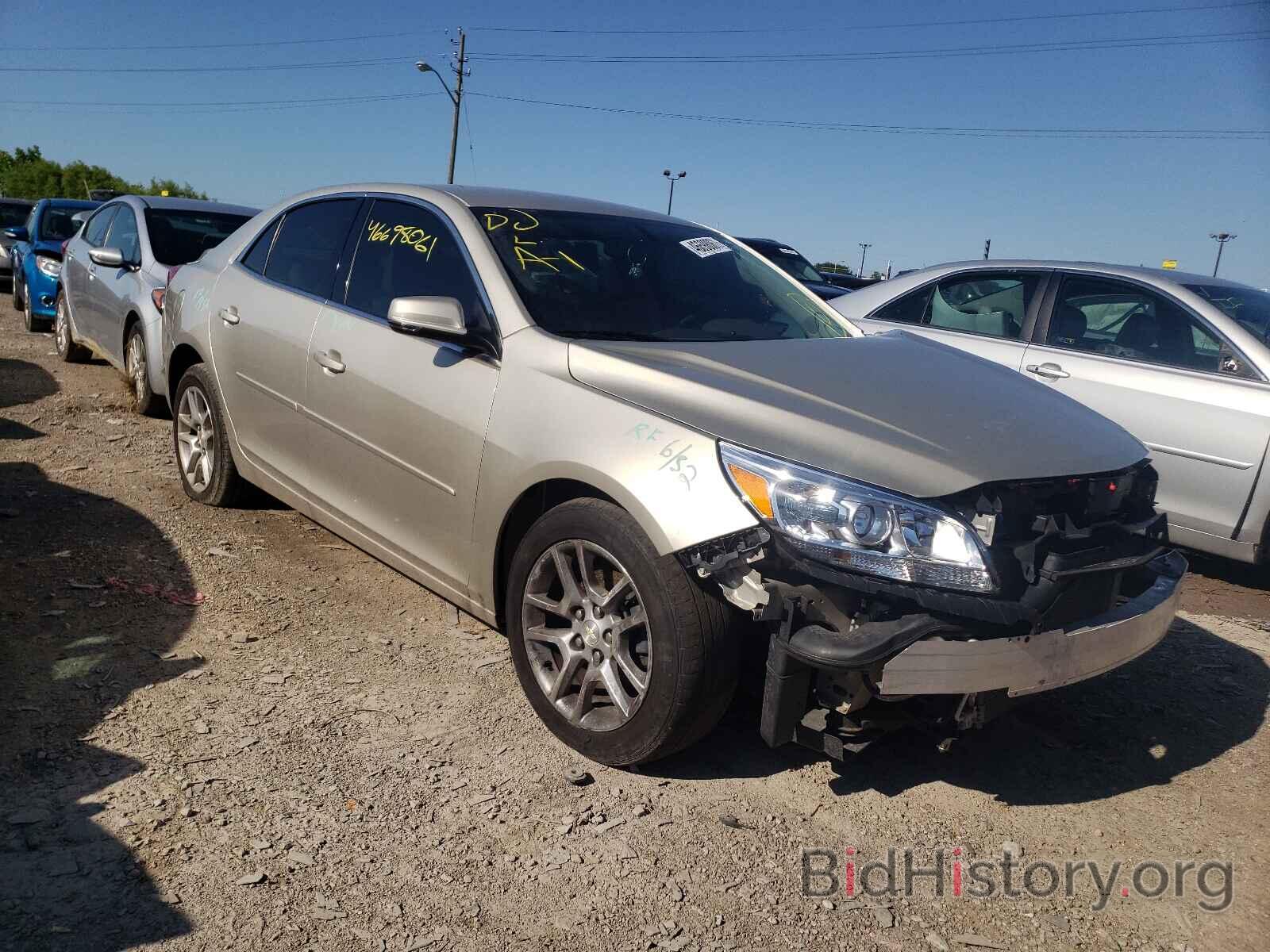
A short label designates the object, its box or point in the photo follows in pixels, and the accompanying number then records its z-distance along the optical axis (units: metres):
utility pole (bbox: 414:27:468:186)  36.25
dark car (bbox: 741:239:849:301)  14.80
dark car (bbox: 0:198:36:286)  17.52
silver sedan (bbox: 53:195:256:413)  7.12
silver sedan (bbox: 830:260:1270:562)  5.18
